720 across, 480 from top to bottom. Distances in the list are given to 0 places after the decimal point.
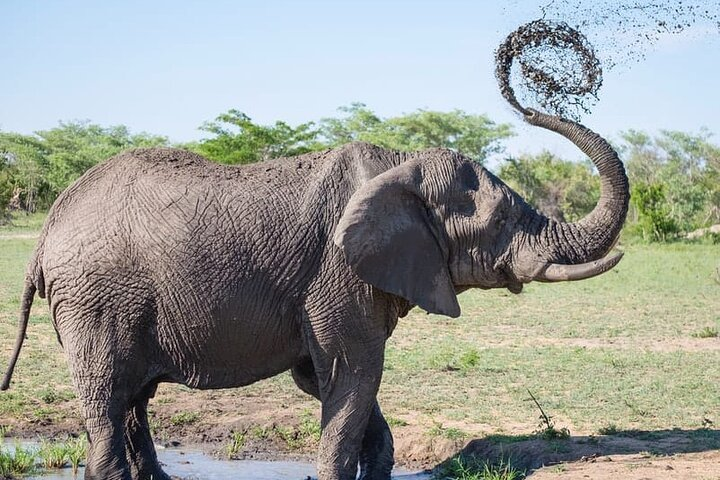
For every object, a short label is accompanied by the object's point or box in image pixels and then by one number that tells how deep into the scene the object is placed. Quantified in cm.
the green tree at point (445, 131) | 5597
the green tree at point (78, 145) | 5012
